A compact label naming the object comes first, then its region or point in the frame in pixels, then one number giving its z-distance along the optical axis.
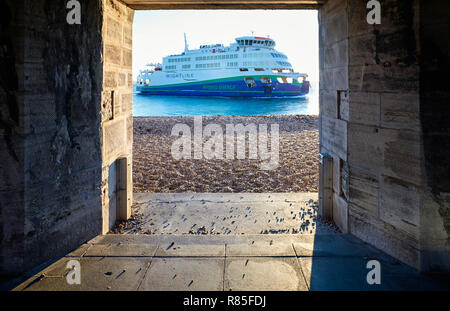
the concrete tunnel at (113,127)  2.44
